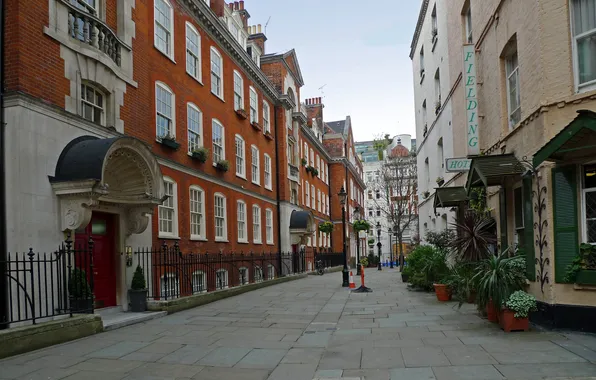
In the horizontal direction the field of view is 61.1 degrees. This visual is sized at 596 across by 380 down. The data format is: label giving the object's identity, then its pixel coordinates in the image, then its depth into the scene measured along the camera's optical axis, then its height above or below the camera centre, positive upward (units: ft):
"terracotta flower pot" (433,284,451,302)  46.01 -7.54
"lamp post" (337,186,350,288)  67.51 -8.57
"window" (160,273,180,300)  45.11 -6.64
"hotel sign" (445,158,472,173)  43.16 +3.94
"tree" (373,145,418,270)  137.18 +9.34
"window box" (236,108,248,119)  75.87 +15.59
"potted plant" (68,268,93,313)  32.94 -4.81
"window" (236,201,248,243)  76.33 -0.94
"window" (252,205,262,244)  83.30 -1.45
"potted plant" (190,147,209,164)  59.72 +7.51
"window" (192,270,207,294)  53.98 -7.15
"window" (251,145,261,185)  84.48 +8.35
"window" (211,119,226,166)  67.62 +10.21
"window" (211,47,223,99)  68.23 +19.73
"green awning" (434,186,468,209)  49.08 +1.39
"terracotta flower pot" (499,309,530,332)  29.12 -6.60
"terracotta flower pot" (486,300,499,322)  31.77 -6.66
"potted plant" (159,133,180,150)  52.57 +8.04
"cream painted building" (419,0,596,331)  27.71 +3.11
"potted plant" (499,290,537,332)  28.81 -5.86
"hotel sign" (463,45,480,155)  43.93 +10.43
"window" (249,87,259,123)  84.28 +18.59
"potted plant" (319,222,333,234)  126.11 -3.38
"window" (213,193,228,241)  67.31 -0.20
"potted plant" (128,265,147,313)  40.75 -6.16
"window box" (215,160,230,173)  67.05 +6.81
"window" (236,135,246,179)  76.56 +8.82
